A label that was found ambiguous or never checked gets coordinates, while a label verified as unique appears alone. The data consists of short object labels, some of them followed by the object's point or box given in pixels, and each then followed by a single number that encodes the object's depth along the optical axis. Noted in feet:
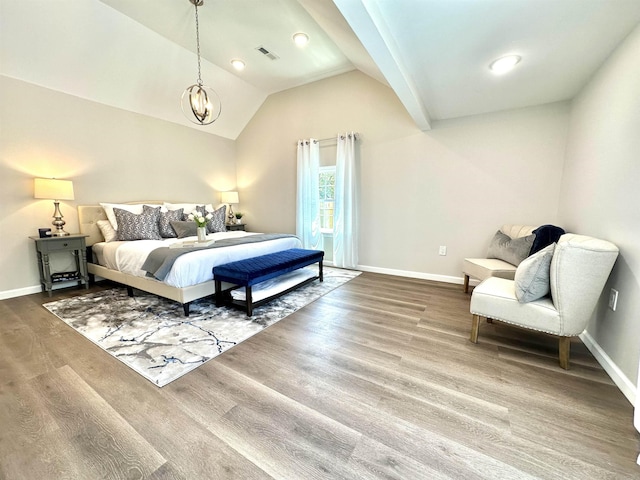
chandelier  9.37
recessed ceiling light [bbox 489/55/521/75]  6.96
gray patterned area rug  6.17
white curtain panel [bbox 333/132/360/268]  13.89
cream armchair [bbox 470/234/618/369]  5.38
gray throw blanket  8.20
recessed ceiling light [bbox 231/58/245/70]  12.96
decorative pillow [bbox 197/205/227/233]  14.37
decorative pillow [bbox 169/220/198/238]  12.69
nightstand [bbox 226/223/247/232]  17.19
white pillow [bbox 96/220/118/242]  11.85
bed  8.33
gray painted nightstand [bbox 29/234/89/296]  10.32
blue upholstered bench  8.43
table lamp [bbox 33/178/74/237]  9.98
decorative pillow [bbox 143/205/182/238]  12.80
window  15.35
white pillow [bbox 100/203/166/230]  12.05
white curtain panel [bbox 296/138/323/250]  15.19
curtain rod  13.88
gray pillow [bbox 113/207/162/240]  11.69
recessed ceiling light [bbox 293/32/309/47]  10.76
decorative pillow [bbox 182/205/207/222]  13.84
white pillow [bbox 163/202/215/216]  14.07
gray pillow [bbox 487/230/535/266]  8.82
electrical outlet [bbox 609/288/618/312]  5.74
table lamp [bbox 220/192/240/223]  17.65
